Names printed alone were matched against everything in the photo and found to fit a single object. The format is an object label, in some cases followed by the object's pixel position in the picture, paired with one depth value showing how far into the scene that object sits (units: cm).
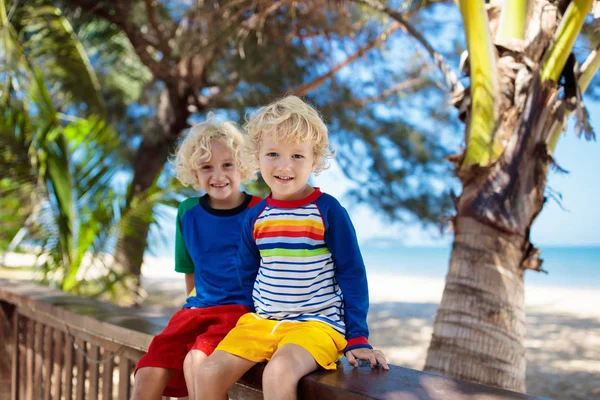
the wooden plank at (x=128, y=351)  124
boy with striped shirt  155
